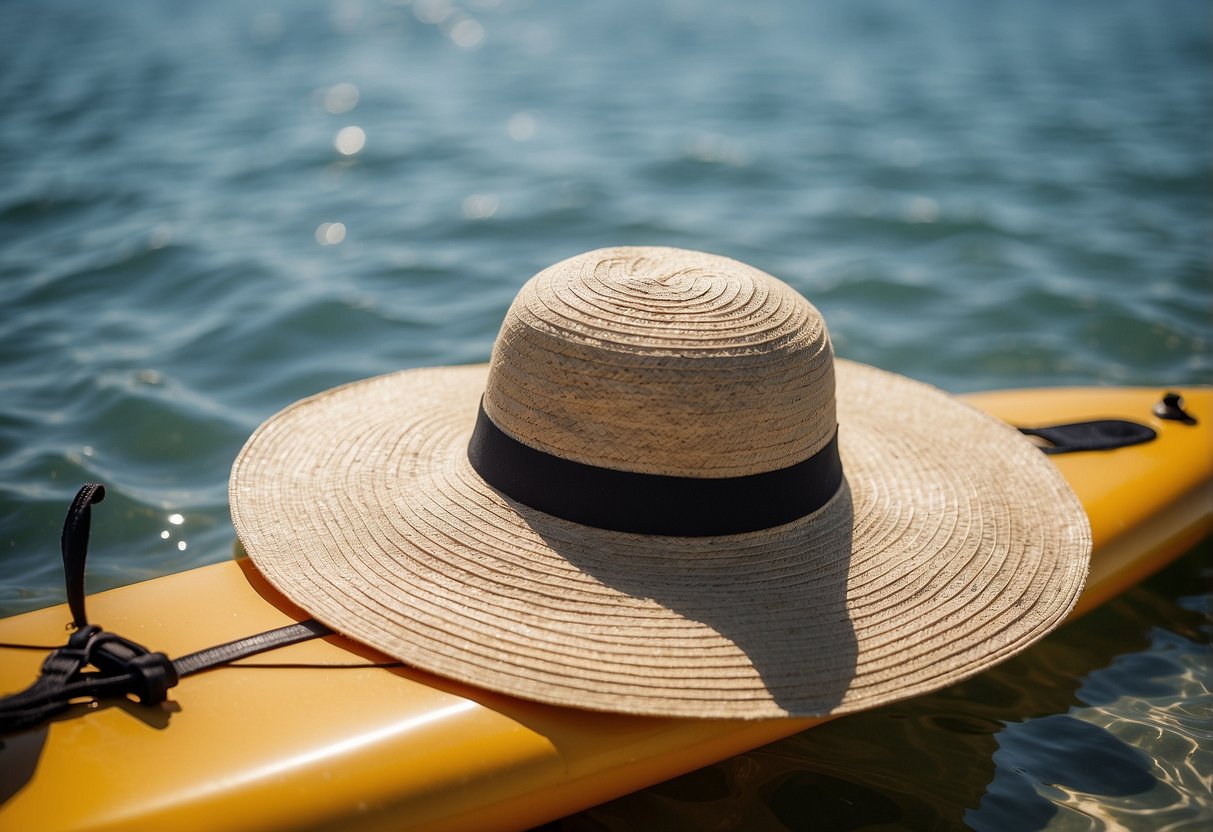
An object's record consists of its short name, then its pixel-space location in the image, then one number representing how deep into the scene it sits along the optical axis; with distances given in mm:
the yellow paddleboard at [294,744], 954
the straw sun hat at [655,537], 996
